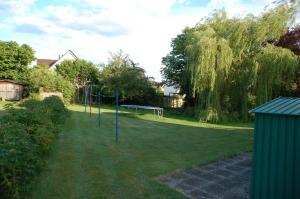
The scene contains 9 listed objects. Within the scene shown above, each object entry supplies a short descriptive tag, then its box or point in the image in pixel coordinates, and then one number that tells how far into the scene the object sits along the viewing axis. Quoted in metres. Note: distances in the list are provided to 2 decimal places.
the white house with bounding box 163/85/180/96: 32.73
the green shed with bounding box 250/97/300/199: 2.97
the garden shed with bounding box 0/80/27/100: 23.43
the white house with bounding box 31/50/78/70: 34.17
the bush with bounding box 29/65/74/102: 19.92
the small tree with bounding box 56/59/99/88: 26.37
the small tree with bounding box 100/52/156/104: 21.84
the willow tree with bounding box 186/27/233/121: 12.59
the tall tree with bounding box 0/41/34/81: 26.14
